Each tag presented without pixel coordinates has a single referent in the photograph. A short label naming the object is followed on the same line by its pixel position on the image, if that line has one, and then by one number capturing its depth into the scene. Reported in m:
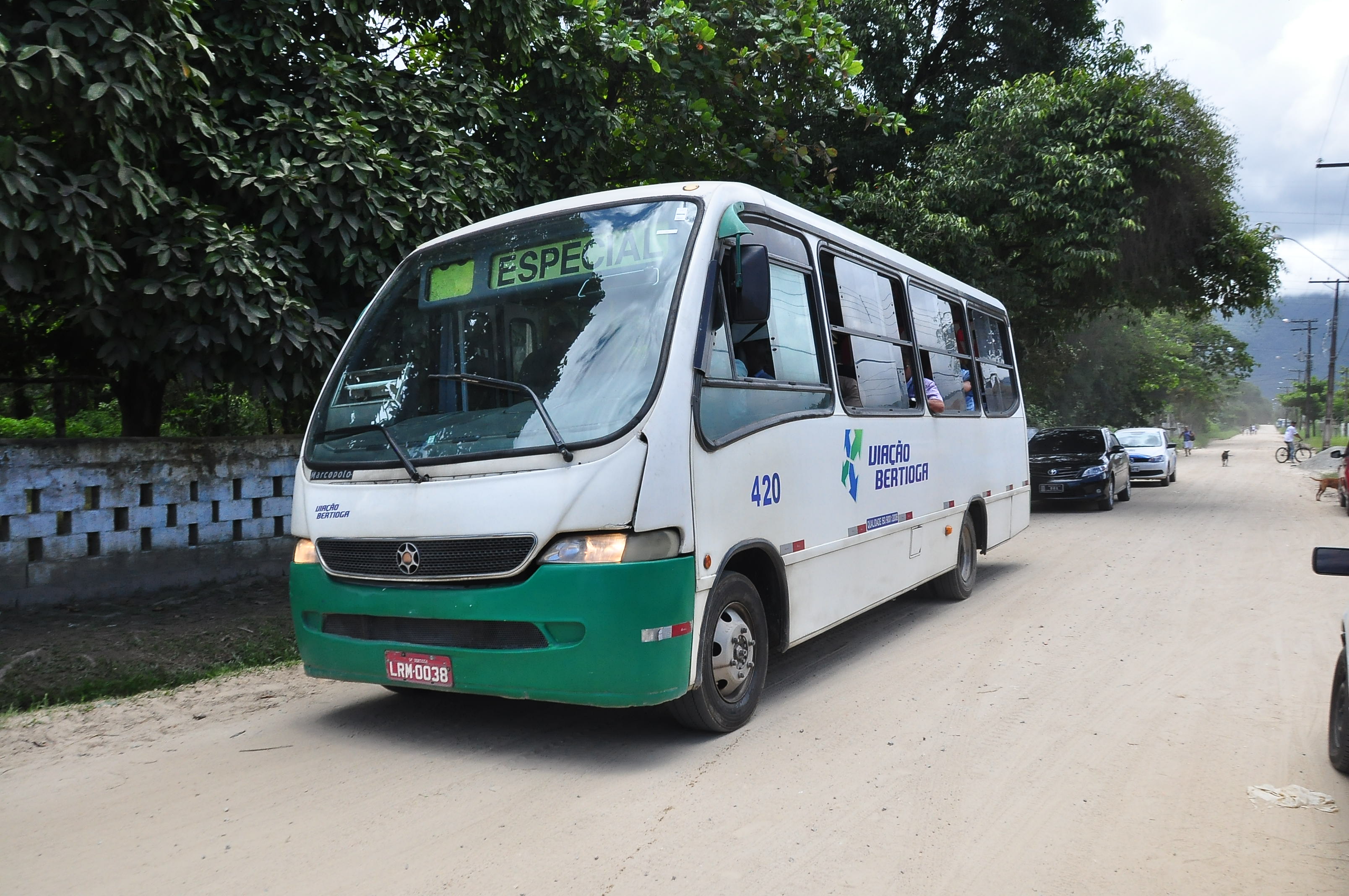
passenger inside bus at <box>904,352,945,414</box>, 8.02
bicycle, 38.28
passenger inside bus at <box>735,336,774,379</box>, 5.14
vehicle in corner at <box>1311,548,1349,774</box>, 3.79
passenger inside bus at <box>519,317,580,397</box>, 4.60
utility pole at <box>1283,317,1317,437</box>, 64.38
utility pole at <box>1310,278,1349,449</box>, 43.00
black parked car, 18.22
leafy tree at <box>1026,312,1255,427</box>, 42.03
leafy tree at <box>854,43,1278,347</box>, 16.62
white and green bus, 4.27
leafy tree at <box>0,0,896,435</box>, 5.94
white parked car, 25.84
